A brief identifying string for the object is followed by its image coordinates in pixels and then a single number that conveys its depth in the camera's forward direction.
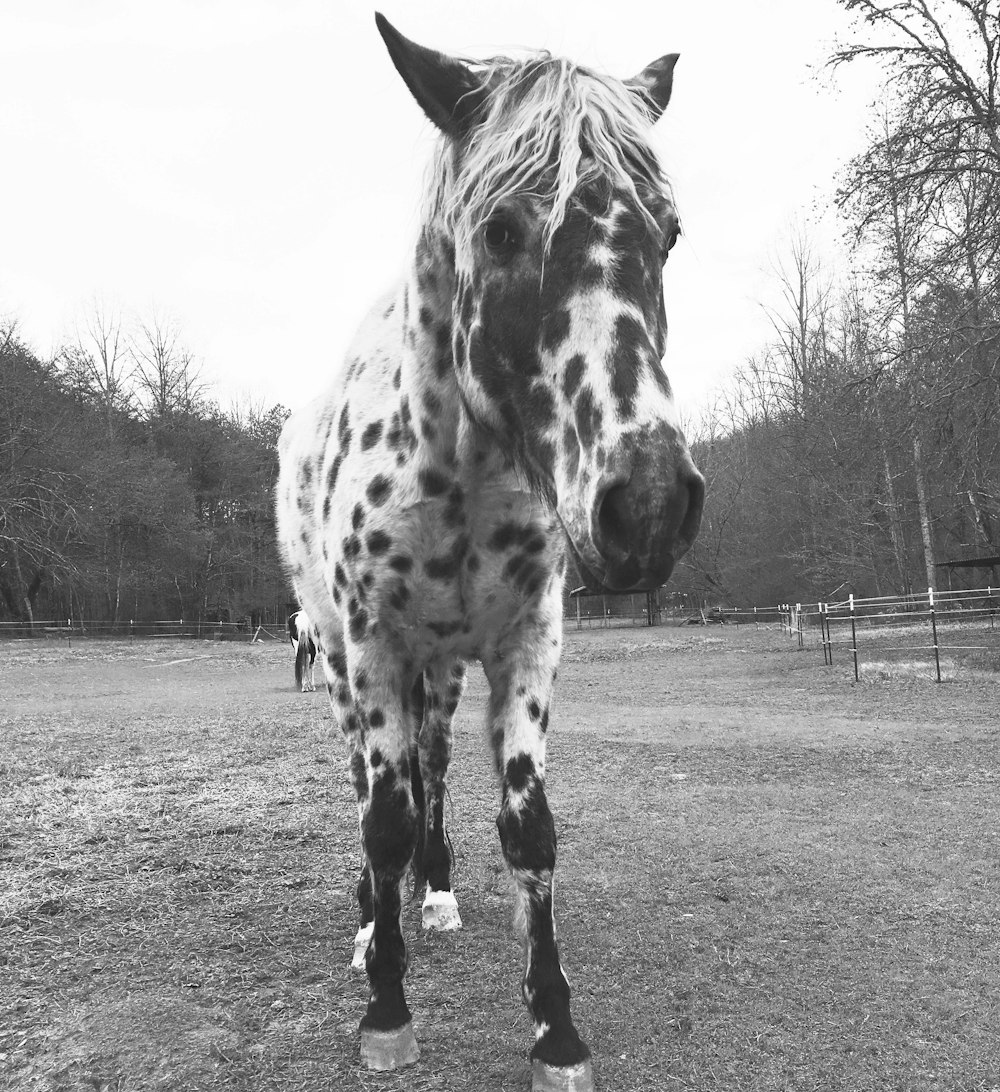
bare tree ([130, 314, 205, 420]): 45.31
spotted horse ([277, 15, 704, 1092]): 1.85
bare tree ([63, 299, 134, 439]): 38.31
